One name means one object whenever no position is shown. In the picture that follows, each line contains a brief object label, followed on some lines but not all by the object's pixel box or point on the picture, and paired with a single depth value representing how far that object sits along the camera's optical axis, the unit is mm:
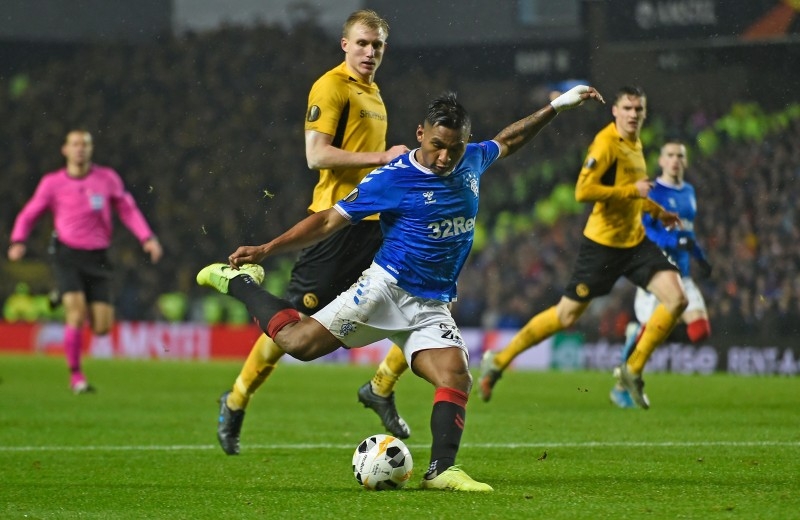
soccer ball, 11102
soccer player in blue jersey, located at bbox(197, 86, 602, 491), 11359
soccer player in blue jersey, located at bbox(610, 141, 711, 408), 22750
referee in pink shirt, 24359
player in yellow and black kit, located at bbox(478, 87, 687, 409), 19844
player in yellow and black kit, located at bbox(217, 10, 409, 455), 13969
